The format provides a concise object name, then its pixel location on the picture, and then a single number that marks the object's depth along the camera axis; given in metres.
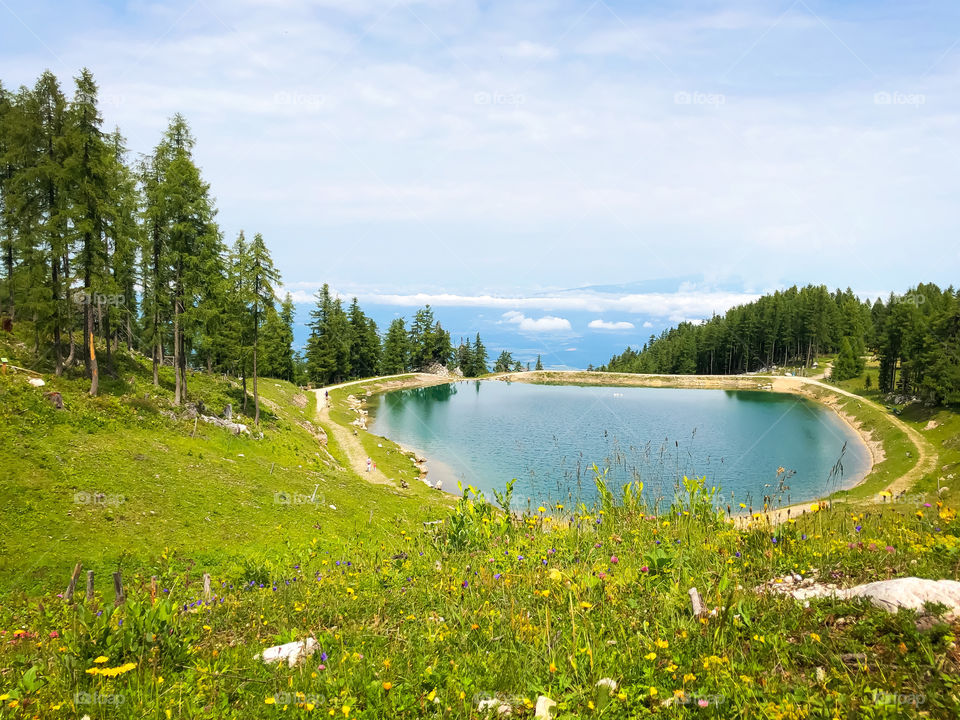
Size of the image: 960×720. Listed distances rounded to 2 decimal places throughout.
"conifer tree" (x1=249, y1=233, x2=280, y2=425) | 34.41
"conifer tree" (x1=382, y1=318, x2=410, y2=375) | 103.88
